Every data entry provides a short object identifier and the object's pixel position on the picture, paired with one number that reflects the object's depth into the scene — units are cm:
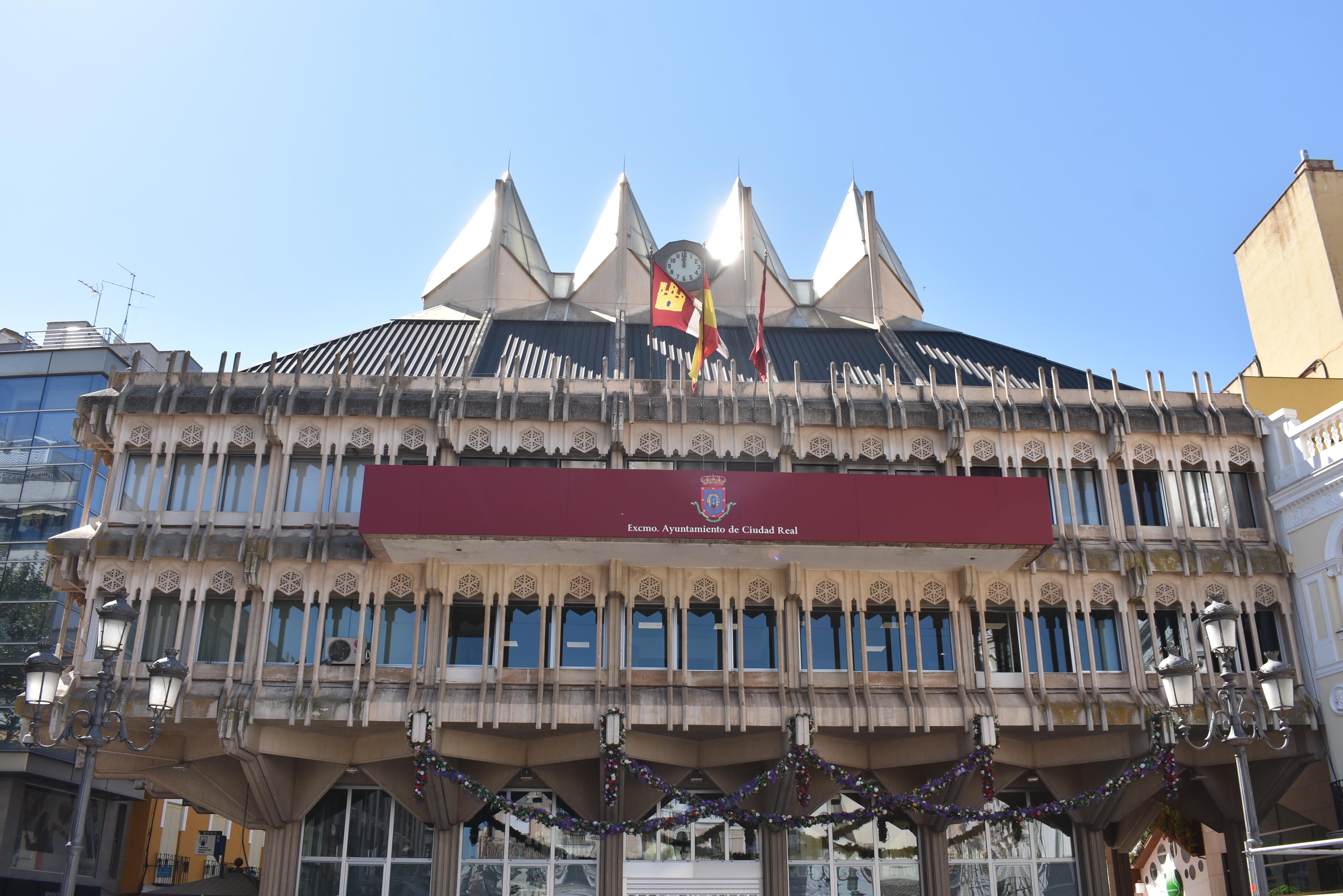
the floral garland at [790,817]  2481
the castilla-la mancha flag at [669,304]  2959
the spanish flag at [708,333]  2936
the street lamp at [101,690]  1515
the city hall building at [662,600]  2539
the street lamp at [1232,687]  1489
